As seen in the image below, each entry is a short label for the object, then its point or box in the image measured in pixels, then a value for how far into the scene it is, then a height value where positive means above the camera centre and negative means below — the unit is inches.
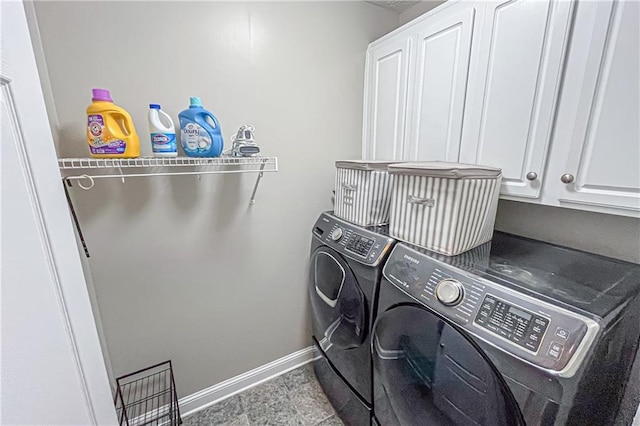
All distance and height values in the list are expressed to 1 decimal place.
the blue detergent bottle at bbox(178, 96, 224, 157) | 43.4 +4.1
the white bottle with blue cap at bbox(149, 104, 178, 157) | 41.3 +3.6
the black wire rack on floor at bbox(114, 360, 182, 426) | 53.6 -49.2
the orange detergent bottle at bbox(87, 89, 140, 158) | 37.5 +4.2
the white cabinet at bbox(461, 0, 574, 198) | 35.4 +9.7
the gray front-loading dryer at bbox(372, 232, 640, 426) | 23.6 -18.5
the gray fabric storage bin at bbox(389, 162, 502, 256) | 36.1 -7.1
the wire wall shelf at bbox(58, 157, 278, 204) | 40.1 -1.8
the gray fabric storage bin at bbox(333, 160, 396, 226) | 49.2 -6.7
